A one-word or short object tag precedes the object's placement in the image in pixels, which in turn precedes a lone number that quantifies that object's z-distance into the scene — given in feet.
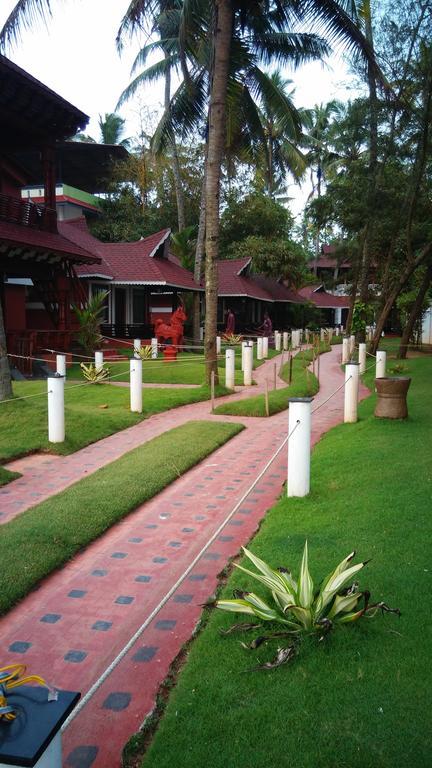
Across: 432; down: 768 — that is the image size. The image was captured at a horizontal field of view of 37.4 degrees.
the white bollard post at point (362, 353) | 58.44
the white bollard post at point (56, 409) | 30.68
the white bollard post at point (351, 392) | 35.09
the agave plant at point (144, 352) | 70.34
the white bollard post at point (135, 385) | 39.52
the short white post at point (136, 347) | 69.15
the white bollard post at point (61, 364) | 49.52
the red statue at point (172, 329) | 79.05
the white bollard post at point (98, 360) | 54.39
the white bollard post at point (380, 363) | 47.14
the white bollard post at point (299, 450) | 21.42
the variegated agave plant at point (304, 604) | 11.83
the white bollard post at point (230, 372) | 51.01
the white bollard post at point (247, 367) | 54.80
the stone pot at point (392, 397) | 33.78
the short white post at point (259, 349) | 81.82
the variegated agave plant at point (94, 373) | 53.55
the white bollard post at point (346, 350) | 75.58
